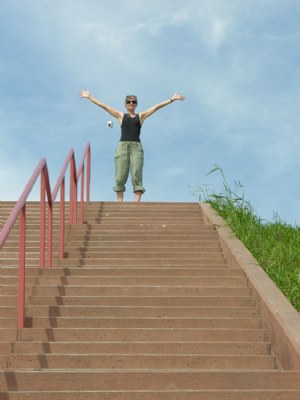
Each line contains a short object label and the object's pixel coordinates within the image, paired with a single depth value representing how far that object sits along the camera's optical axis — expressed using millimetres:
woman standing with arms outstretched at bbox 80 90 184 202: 12953
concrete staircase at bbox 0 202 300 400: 5004
